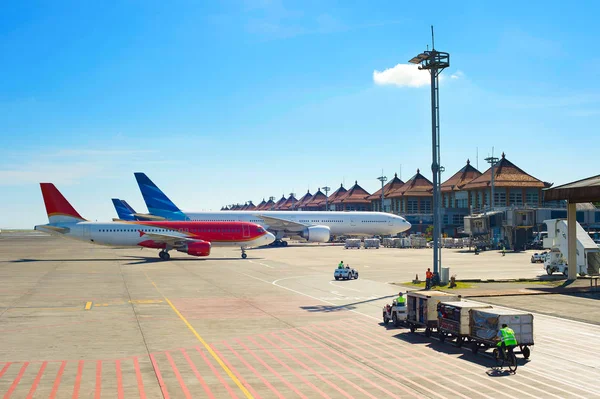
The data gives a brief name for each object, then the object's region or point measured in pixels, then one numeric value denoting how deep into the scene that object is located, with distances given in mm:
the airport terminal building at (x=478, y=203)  95312
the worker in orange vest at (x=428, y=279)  44969
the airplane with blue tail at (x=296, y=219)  97938
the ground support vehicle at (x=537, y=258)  72438
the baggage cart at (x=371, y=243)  103562
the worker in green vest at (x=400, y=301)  28344
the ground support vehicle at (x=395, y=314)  28078
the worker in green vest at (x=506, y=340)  20406
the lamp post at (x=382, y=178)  152375
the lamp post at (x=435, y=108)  44781
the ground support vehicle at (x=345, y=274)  50406
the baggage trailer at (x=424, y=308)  26094
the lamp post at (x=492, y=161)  108500
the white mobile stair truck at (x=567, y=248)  51625
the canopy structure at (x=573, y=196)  44469
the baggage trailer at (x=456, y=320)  23547
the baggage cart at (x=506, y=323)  21625
